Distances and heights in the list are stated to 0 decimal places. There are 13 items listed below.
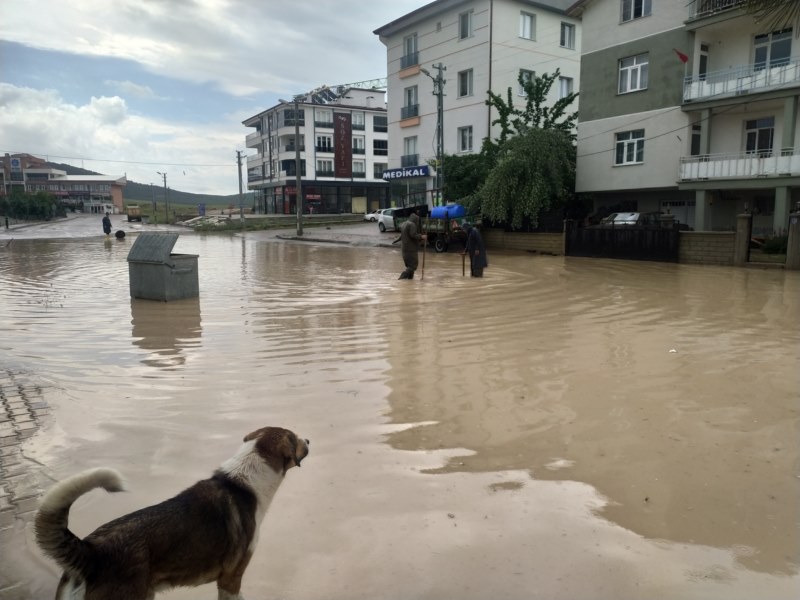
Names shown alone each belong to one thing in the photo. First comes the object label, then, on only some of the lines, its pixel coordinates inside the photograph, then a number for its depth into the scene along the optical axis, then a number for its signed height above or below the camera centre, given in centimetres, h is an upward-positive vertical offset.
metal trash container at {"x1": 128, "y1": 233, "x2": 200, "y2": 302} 1098 -90
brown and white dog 207 -118
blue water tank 2433 +53
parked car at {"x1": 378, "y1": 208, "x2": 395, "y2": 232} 3759 +22
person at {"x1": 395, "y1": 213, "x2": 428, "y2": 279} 1454 -48
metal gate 2034 -63
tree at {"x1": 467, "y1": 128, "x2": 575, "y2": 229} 2450 +180
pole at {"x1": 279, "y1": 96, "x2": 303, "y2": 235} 3678 +142
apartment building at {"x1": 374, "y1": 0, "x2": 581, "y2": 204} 3388 +978
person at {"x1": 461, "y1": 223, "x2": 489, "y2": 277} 1501 -72
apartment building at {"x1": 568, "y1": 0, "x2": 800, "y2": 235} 2131 +451
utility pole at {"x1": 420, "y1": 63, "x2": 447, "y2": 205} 2964 +460
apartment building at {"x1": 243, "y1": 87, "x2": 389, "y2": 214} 6250 +782
